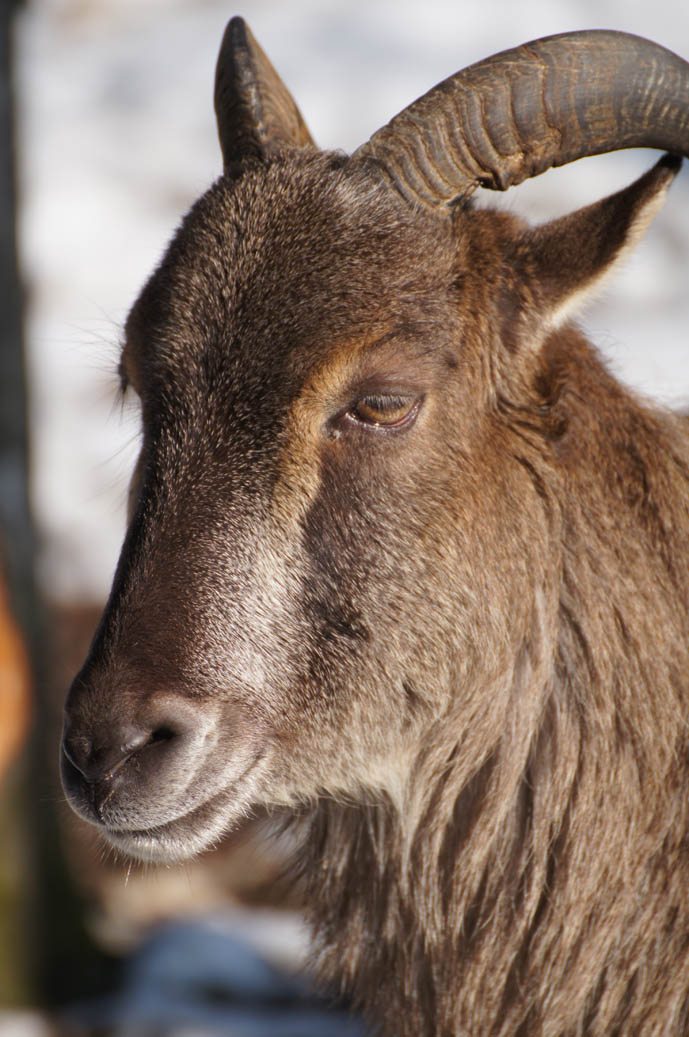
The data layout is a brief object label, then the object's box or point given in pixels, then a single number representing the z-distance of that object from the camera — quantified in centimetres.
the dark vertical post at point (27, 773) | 1182
